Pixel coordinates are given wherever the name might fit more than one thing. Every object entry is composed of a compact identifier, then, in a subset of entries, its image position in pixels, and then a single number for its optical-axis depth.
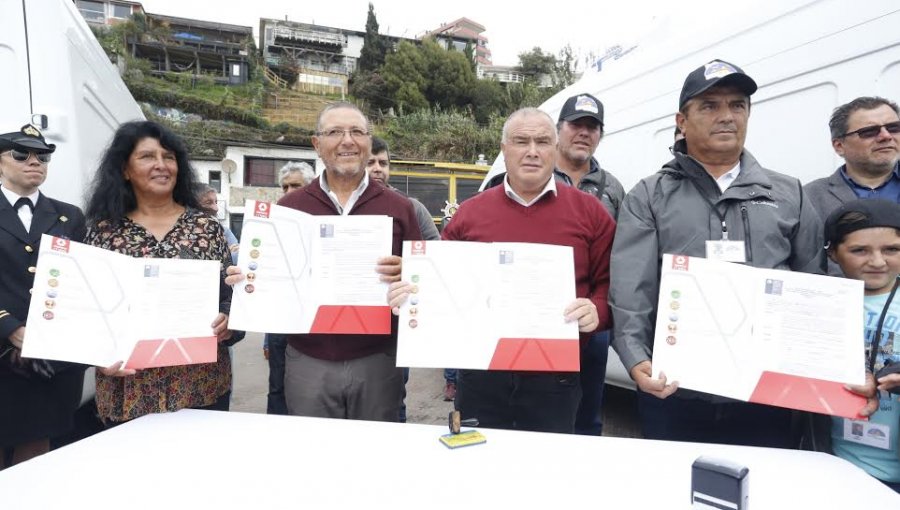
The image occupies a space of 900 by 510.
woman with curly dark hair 2.06
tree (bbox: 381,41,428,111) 47.69
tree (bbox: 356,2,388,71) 55.84
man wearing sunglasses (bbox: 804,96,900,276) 2.18
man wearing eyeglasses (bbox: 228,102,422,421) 2.28
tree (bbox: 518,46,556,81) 57.38
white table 1.28
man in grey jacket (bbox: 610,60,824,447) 1.80
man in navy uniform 2.25
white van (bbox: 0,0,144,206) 2.52
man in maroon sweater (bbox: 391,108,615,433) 2.12
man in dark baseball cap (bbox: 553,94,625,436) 2.93
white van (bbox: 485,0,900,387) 2.30
